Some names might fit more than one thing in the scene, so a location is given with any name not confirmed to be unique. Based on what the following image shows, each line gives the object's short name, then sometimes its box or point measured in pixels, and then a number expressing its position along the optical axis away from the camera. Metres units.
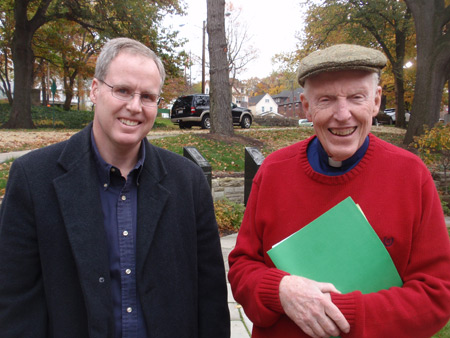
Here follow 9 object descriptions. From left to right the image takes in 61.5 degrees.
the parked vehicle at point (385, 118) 30.91
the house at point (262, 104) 91.62
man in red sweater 1.33
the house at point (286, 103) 81.96
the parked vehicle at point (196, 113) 19.69
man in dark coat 1.57
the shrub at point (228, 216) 6.34
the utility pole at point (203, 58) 31.48
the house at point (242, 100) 88.10
